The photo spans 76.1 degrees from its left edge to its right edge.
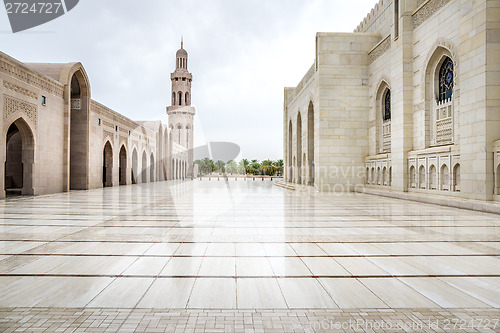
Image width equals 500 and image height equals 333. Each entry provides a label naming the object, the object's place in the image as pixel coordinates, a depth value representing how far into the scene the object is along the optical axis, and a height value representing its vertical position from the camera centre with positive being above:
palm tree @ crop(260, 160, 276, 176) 53.19 +0.33
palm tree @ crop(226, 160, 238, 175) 58.00 +0.59
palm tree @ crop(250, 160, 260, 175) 57.62 +0.37
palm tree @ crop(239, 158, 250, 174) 59.63 +0.95
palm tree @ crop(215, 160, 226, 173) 60.45 +0.79
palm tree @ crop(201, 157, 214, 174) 60.23 +0.80
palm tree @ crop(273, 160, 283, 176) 52.75 +0.65
